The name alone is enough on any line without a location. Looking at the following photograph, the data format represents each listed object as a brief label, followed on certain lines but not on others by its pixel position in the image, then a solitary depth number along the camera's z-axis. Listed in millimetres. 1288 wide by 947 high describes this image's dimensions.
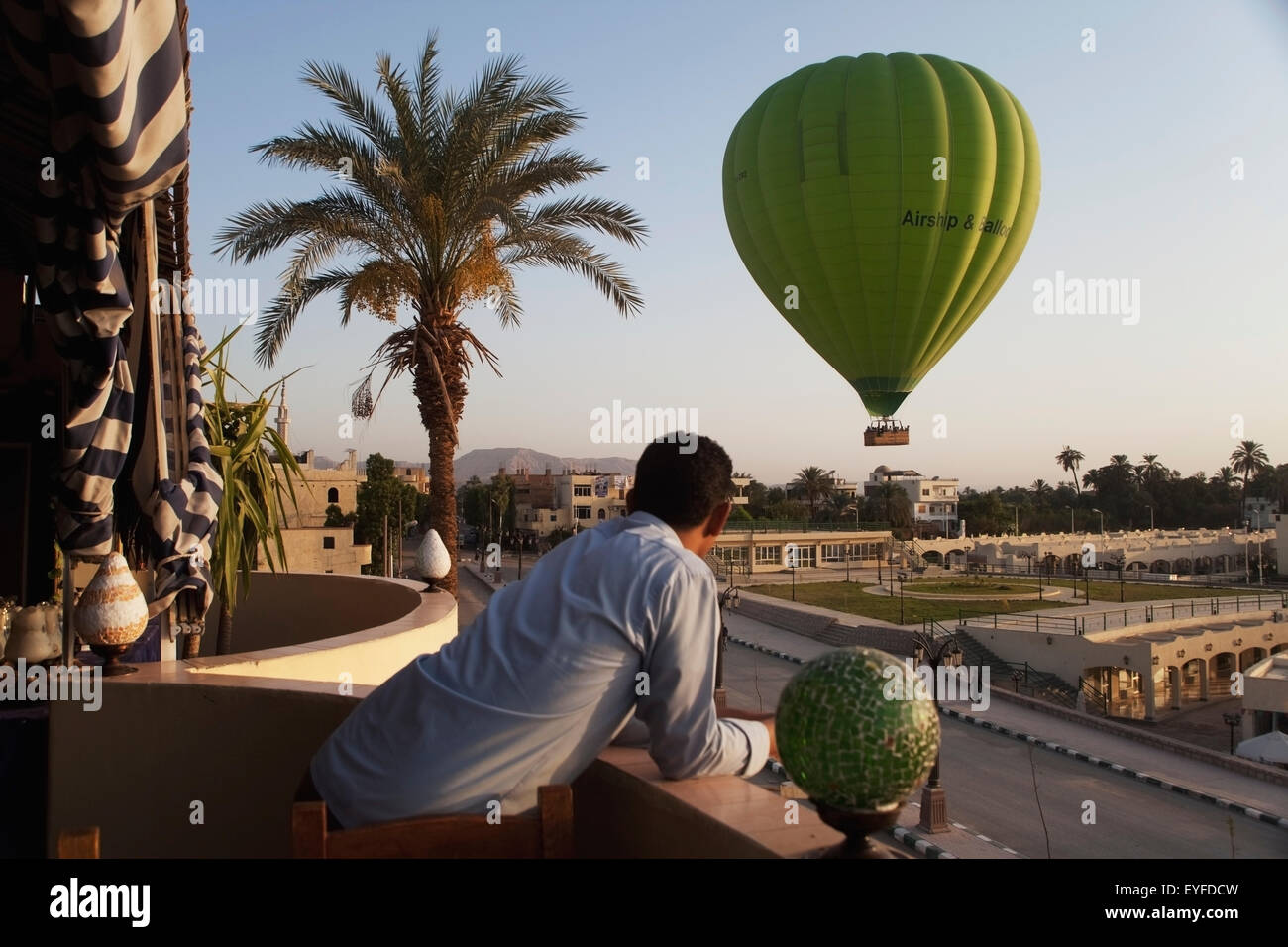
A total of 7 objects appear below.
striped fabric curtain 2412
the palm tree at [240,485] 7414
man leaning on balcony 2021
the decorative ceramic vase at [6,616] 5059
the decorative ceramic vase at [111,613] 3836
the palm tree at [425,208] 13148
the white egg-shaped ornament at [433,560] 8133
